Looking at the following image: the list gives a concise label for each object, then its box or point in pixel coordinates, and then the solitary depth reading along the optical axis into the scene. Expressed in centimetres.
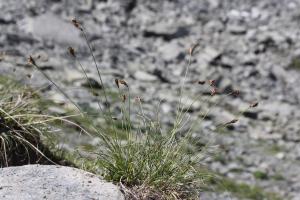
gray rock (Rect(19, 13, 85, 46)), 1839
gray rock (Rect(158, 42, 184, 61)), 1939
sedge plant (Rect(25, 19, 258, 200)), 694
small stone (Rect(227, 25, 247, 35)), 2122
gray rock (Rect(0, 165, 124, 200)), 634
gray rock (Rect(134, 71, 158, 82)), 1791
